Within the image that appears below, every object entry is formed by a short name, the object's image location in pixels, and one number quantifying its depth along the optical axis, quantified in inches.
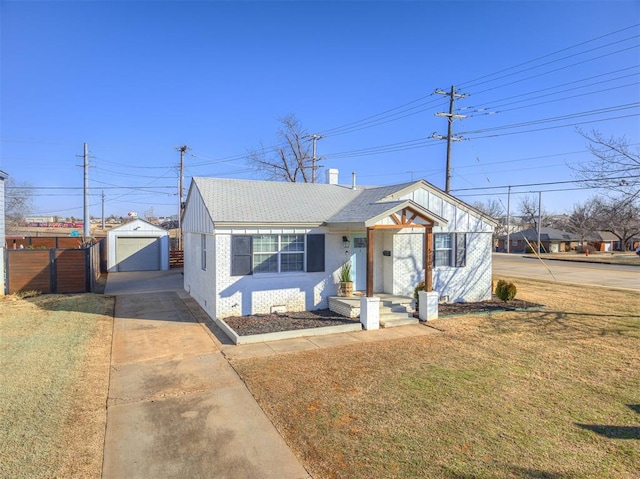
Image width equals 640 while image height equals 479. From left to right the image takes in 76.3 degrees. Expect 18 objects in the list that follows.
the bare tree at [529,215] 2741.1
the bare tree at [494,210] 3300.9
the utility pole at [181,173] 1180.5
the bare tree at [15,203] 1925.4
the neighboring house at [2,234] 599.2
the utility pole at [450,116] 829.2
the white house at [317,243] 453.4
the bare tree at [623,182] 423.8
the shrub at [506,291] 579.8
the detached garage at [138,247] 956.0
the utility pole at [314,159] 1285.7
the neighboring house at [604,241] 2389.3
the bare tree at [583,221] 2396.7
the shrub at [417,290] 511.2
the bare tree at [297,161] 1334.9
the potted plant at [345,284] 494.6
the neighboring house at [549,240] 2246.6
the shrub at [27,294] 593.0
